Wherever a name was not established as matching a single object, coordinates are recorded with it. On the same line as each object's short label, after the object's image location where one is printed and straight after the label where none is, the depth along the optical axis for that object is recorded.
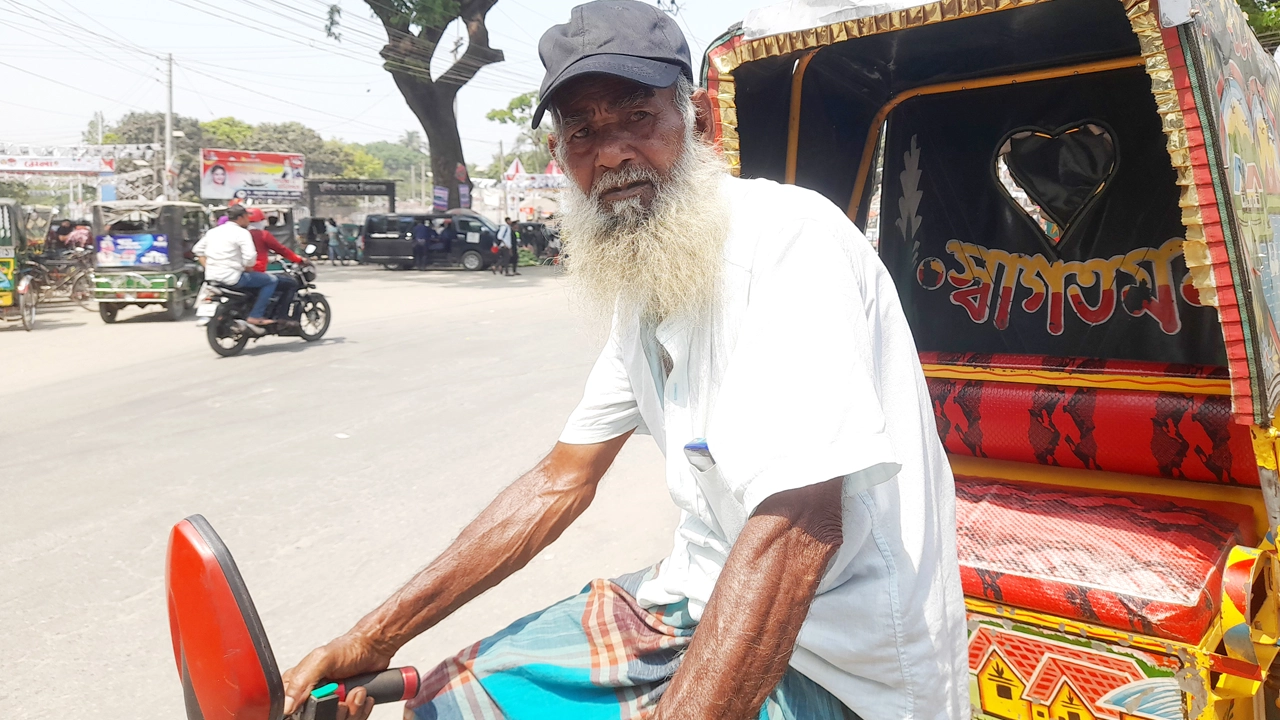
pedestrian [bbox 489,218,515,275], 21.62
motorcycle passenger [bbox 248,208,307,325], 9.62
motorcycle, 9.17
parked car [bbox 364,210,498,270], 22.73
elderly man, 1.10
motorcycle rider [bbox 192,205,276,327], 9.35
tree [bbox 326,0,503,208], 22.62
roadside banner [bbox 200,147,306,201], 32.41
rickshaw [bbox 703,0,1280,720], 2.19
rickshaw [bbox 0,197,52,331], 11.66
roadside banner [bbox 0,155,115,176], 34.97
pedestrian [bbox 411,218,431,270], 23.19
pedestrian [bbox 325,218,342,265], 26.38
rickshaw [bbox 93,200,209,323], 12.53
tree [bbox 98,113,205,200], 65.38
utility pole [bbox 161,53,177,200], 27.02
